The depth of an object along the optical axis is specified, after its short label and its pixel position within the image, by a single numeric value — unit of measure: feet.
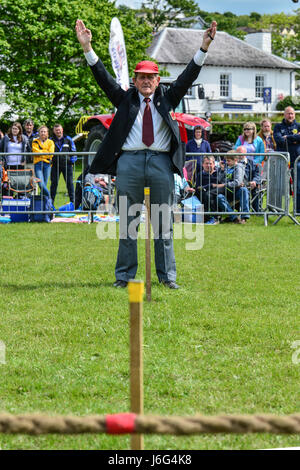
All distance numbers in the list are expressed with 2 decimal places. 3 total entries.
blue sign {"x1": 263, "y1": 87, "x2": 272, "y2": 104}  183.32
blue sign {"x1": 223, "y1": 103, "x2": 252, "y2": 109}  185.08
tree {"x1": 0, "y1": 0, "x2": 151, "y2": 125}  112.57
